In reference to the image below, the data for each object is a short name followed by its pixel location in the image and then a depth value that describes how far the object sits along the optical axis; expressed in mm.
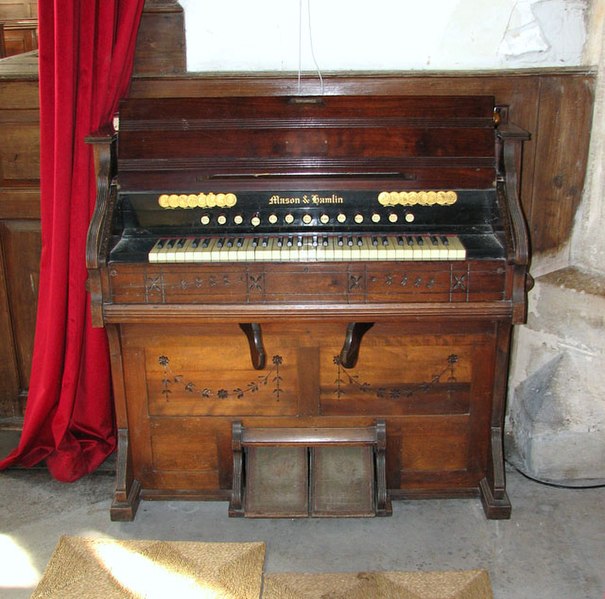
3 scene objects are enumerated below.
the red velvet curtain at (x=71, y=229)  2588
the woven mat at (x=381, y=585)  2311
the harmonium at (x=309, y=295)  2336
